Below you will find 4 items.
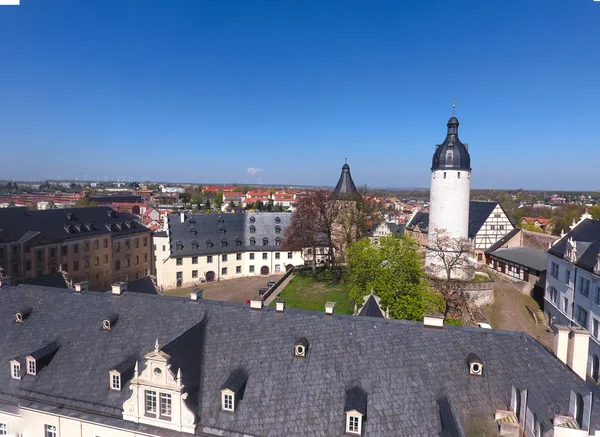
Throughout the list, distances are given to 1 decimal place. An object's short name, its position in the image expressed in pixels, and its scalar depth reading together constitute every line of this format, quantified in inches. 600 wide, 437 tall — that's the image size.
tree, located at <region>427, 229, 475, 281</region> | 1740.9
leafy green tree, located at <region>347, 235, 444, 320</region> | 1243.8
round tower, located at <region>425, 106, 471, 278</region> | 1801.2
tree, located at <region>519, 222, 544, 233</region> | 3144.2
